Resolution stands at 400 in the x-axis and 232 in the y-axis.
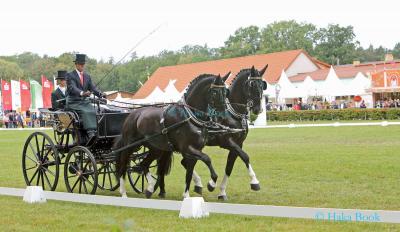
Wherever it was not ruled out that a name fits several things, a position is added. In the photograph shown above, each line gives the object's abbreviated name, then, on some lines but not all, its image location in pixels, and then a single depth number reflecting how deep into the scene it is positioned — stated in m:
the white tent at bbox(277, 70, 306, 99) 42.28
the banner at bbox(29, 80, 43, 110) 46.66
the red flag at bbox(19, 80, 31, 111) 47.91
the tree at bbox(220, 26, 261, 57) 84.44
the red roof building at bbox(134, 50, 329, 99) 63.69
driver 10.29
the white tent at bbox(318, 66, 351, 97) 40.44
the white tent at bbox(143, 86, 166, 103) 43.14
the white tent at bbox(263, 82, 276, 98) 47.31
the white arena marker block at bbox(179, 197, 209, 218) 7.55
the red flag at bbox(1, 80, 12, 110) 48.25
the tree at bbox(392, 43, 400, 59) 110.06
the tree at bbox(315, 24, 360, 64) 87.38
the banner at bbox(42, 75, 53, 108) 44.50
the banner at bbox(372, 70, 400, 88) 41.66
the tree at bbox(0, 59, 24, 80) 108.36
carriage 10.17
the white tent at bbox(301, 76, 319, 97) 41.85
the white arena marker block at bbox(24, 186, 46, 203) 9.34
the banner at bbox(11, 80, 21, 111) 47.81
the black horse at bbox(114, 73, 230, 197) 8.84
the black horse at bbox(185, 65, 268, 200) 9.39
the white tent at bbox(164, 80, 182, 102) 41.12
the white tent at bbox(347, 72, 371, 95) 40.17
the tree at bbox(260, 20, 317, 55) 85.44
